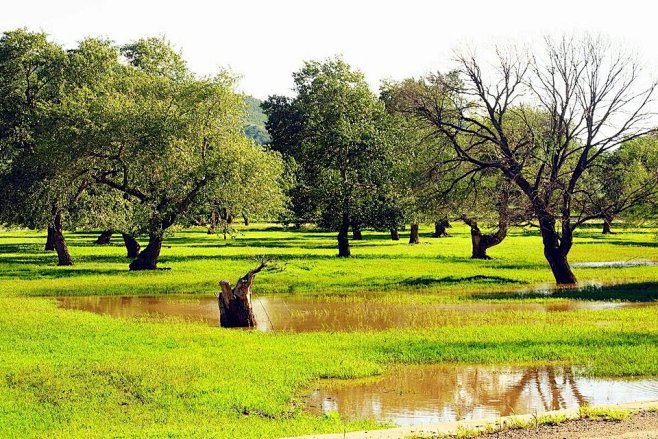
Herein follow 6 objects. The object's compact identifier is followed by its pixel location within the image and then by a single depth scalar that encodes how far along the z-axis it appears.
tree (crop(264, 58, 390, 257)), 58.09
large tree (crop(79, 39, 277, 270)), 45.47
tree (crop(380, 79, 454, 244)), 40.78
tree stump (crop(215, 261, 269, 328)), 27.20
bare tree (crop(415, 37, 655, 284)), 37.22
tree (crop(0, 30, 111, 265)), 49.69
